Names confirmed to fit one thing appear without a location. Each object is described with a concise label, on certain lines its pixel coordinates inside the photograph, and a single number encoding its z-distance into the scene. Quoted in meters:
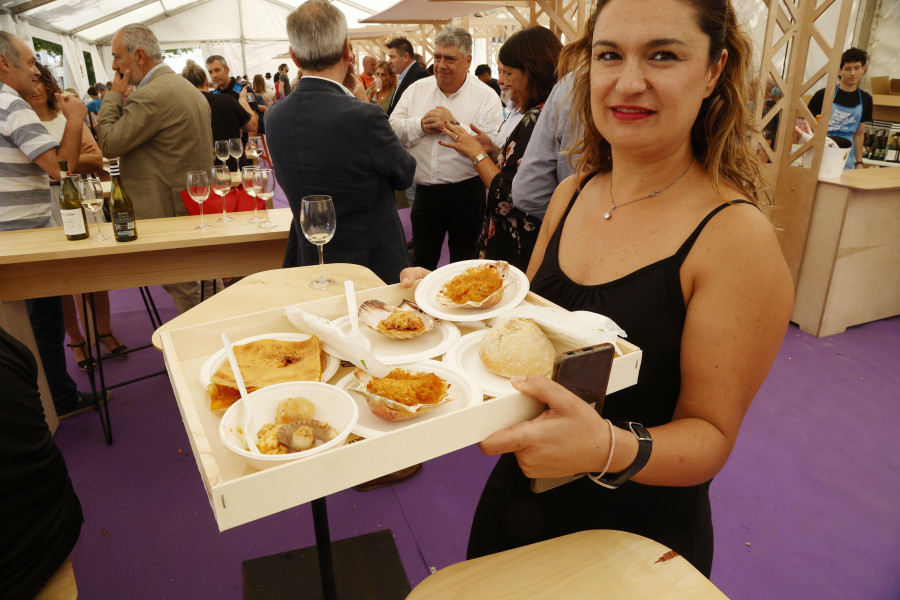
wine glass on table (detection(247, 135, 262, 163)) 4.34
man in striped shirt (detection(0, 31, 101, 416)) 2.80
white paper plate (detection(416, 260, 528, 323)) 1.10
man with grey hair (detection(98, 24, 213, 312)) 3.32
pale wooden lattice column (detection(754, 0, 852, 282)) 3.48
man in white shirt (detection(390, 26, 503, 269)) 3.76
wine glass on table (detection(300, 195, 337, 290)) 1.83
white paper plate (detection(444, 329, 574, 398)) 0.87
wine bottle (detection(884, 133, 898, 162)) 6.09
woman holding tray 0.88
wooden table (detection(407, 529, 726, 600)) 0.97
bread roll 0.88
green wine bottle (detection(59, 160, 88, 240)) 2.58
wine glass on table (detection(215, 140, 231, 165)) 4.07
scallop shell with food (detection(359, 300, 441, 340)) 1.03
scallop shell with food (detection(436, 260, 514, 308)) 1.12
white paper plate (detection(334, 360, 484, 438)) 0.80
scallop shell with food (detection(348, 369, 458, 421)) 0.78
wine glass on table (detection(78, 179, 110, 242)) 2.45
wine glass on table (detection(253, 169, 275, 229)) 2.64
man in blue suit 2.39
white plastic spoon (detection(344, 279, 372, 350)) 0.97
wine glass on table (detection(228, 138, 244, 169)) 4.14
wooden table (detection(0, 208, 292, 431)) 2.59
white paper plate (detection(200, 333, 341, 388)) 0.91
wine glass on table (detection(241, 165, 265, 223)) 2.66
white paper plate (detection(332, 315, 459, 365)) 0.98
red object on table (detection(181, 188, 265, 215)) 3.24
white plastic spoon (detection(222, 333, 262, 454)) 0.73
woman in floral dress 2.71
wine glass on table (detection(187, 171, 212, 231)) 2.67
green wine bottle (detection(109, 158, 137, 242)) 2.60
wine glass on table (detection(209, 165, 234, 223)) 2.82
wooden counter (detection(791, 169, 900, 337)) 3.64
